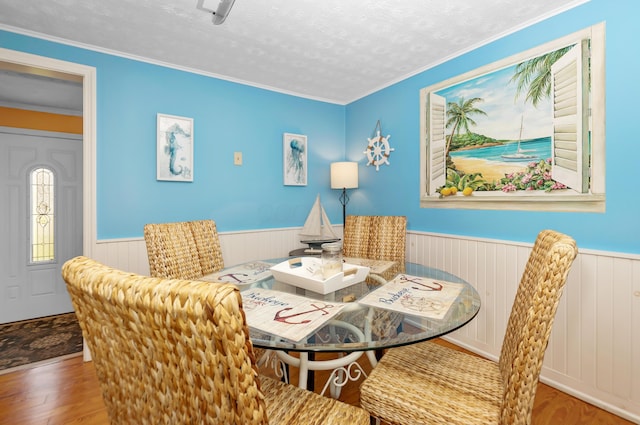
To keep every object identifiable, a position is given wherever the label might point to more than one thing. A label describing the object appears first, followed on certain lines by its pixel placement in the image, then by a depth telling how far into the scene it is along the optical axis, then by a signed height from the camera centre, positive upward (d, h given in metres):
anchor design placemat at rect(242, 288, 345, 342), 1.02 -0.37
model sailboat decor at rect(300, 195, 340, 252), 2.86 -0.16
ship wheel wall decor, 3.20 +0.62
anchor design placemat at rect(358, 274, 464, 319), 1.18 -0.36
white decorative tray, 1.38 -0.31
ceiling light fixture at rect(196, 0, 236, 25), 1.35 +0.88
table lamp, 3.36 +0.37
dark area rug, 2.41 -1.13
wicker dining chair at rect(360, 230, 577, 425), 0.88 -0.64
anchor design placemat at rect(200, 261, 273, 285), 1.61 -0.35
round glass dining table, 0.94 -0.38
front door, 3.19 -0.09
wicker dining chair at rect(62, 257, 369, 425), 0.43 -0.21
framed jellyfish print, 3.35 +0.55
